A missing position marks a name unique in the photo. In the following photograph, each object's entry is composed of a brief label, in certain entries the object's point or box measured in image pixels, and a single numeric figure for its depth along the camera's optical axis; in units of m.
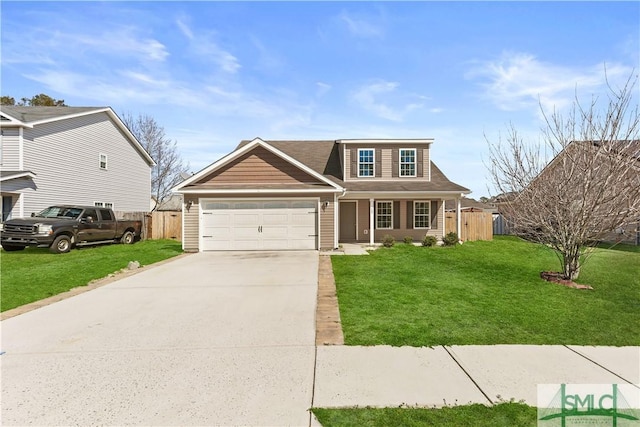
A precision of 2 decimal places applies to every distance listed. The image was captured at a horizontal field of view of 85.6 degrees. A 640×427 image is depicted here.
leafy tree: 36.97
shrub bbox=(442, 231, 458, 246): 17.05
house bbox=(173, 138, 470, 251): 14.93
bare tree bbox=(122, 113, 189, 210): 38.06
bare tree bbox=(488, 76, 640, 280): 8.00
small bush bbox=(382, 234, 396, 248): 16.27
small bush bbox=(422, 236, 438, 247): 16.73
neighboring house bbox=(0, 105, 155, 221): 16.33
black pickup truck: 13.68
